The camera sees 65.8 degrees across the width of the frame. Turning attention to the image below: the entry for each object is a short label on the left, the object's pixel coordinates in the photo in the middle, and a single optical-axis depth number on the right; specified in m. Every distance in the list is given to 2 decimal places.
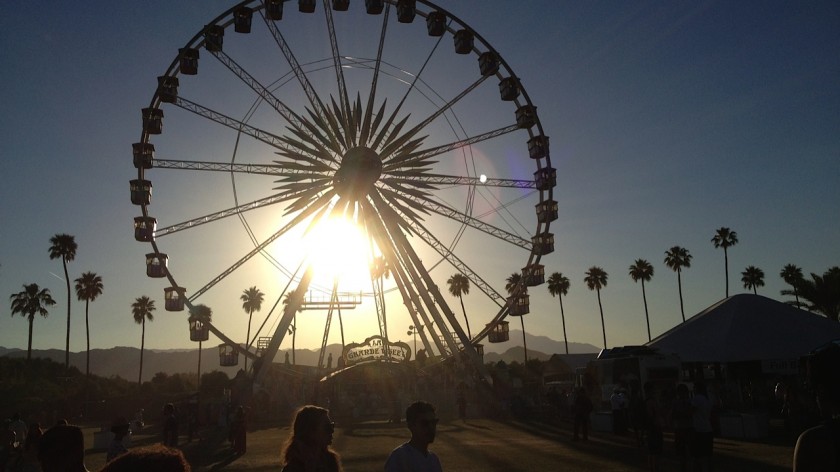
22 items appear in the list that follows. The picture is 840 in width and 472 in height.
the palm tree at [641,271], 79.88
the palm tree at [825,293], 47.44
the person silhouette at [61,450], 3.97
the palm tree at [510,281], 82.62
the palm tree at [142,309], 83.94
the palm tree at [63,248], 63.40
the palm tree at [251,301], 95.75
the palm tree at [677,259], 75.38
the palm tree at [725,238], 72.50
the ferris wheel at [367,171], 29.33
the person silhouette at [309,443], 4.69
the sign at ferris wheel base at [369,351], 43.69
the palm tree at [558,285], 84.38
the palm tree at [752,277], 74.41
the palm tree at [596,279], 83.16
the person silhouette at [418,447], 5.31
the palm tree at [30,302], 67.06
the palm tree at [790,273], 67.61
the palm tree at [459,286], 90.81
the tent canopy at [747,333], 29.61
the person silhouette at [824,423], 3.05
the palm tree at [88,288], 71.25
